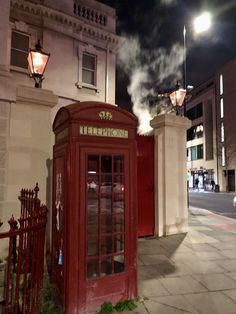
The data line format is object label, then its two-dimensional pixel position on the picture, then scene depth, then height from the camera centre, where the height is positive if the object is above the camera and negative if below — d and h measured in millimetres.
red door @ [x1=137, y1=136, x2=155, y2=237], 6441 -252
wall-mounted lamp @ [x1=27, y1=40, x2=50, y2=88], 5833 +2843
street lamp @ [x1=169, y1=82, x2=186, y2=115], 8050 +2788
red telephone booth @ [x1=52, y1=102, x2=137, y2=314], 3050 -433
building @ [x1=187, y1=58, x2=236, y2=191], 34571 +7709
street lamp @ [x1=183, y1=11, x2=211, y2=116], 9780 +6485
